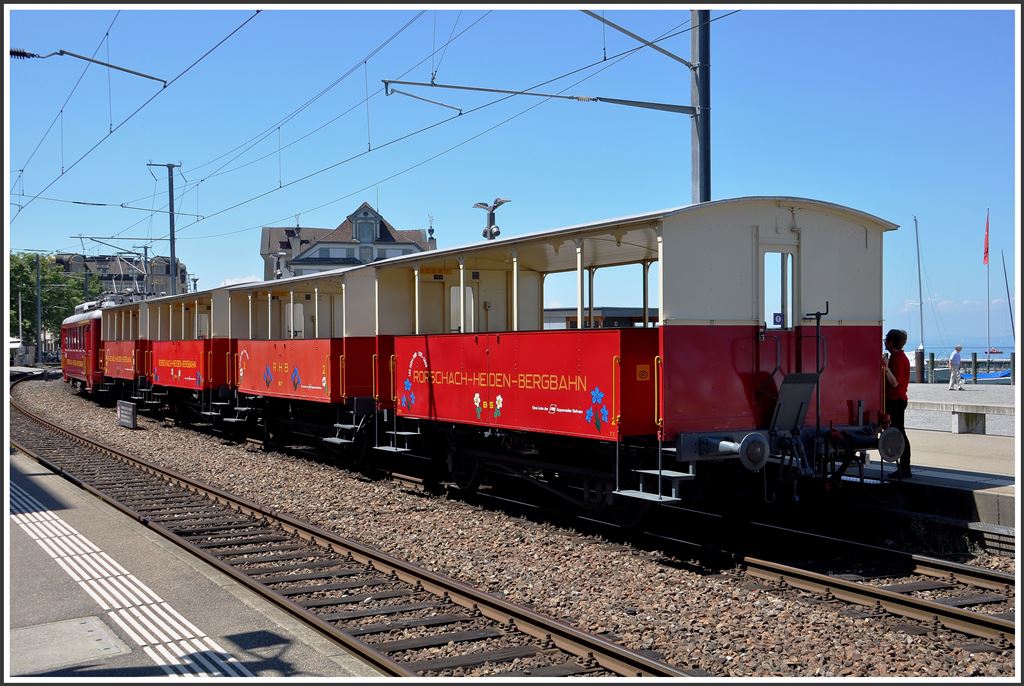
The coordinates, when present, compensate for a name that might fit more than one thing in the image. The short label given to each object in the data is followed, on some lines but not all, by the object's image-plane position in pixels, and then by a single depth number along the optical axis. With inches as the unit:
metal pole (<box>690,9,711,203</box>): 460.1
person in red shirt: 424.8
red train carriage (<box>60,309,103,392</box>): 1320.1
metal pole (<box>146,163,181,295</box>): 1389.0
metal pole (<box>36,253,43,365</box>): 2058.8
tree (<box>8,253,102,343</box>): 2500.0
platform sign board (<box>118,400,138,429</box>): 929.5
